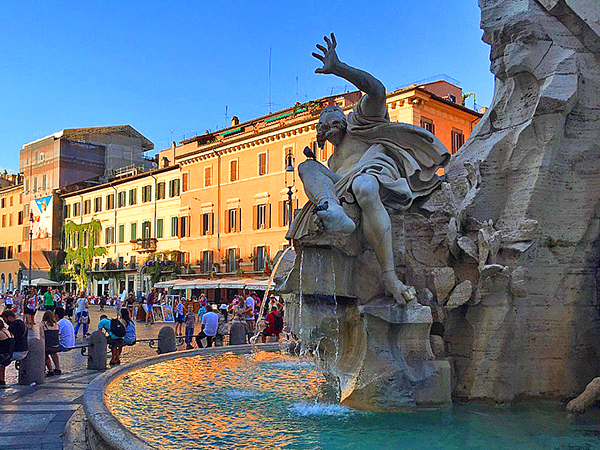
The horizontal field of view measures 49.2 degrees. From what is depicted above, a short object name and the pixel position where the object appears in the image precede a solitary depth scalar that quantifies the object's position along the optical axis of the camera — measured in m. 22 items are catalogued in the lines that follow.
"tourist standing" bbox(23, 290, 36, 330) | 14.44
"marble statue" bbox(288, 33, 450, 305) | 5.45
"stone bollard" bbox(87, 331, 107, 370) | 11.30
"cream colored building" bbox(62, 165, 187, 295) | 46.28
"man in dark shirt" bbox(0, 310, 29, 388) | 9.86
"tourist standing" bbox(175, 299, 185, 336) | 20.27
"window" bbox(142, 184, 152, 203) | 48.12
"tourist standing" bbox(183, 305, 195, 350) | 14.16
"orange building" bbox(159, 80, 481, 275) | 32.88
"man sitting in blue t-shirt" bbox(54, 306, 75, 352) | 11.90
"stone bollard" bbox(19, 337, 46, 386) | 9.62
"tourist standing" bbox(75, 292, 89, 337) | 19.31
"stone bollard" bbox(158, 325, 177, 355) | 12.11
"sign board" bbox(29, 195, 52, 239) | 58.22
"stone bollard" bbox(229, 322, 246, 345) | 13.11
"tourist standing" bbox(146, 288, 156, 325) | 26.55
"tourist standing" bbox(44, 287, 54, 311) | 25.23
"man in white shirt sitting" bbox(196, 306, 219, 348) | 13.47
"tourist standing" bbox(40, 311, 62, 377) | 10.85
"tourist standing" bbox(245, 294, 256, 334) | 16.33
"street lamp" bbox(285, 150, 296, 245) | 36.53
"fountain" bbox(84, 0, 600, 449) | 5.40
